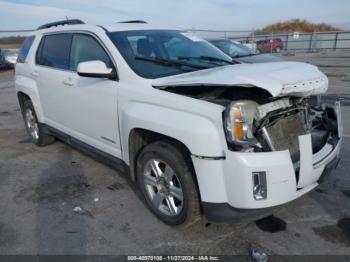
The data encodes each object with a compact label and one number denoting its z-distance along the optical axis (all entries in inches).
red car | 1134.4
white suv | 103.1
